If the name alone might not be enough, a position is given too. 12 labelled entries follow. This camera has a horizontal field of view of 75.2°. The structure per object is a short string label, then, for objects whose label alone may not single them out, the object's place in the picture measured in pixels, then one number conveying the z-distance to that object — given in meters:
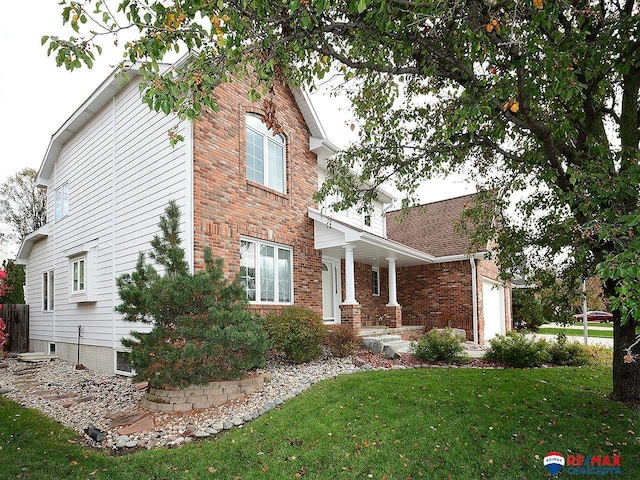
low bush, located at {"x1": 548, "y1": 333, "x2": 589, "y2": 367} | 10.72
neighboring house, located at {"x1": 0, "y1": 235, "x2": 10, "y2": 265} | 30.01
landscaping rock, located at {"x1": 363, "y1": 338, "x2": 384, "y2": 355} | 10.78
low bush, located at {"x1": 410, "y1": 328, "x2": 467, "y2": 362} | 10.05
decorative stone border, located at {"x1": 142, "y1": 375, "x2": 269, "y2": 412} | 6.43
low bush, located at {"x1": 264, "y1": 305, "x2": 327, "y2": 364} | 8.87
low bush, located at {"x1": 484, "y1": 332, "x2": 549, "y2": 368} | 9.98
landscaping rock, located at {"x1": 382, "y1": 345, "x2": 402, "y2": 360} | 10.38
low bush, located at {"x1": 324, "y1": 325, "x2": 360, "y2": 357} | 9.84
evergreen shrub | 6.36
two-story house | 9.41
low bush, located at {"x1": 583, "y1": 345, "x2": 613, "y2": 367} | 10.62
